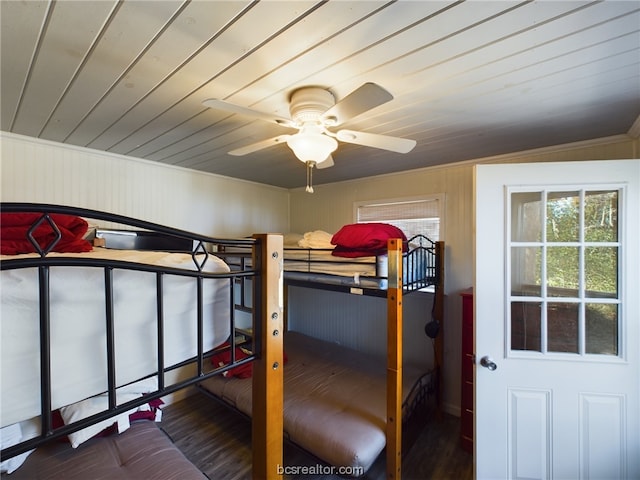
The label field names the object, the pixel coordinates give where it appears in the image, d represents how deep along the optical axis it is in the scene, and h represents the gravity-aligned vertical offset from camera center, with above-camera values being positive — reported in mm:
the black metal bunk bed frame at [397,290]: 1603 -349
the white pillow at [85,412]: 1186 -769
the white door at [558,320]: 1405 -450
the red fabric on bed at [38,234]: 722 +15
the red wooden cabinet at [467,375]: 2049 -1067
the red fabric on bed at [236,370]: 2336 -1128
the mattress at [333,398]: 1571 -1170
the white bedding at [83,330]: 512 -202
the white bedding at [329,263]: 1751 -175
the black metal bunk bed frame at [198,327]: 508 -229
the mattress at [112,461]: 1231 -1086
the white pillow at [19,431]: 675 -603
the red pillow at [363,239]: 1779 -5
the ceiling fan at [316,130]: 1260 +521
